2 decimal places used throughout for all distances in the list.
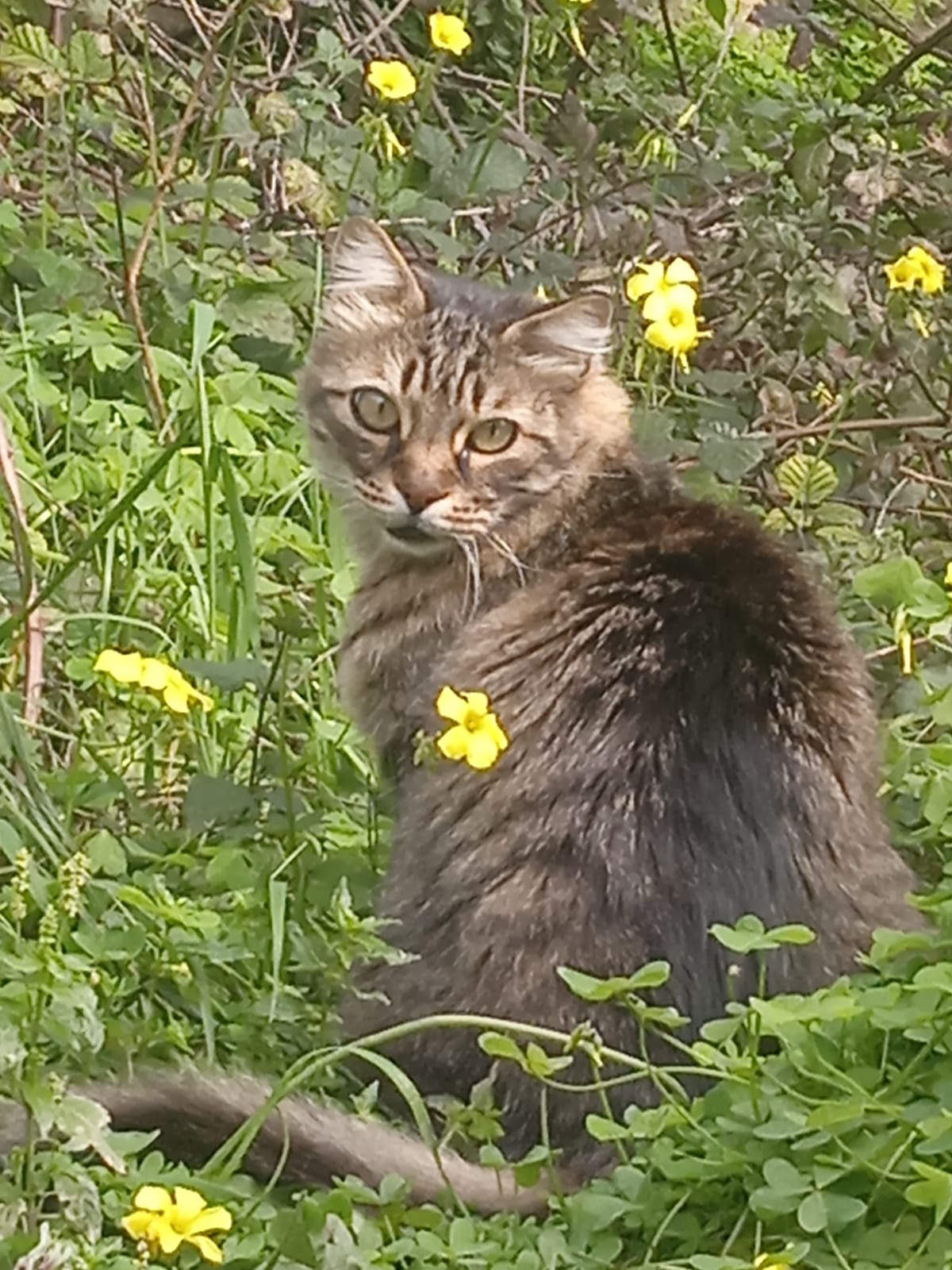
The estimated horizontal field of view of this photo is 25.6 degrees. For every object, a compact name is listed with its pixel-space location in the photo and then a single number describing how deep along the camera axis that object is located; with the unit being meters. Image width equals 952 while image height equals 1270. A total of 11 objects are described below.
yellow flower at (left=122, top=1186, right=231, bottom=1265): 1.86
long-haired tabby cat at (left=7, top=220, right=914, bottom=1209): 2.53
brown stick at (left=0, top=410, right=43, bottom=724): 2.97
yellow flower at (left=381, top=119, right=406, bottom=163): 3.85
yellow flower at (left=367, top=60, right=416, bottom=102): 3.65
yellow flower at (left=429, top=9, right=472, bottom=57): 3.72
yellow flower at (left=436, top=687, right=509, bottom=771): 2.32
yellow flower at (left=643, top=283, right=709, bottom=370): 3.06
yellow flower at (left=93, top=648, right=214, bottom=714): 2.51
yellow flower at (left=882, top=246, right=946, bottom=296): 3.52
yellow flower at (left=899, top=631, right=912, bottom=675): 3.04
